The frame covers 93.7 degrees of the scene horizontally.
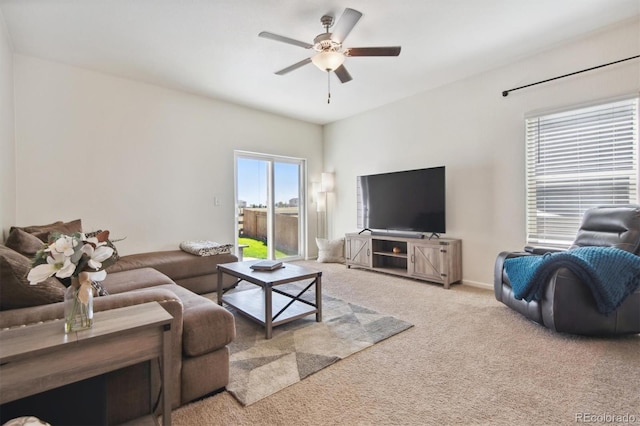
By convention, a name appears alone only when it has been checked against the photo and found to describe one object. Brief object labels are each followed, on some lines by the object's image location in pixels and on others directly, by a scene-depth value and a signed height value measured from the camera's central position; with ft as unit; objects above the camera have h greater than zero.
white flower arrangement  3.70 -0.61
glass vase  3.81 -1.22
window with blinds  9.44 +1.37
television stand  12.56 -2.27
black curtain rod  9.18 +4.48
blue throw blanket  7.11 -1.62
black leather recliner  7.29 -2.35
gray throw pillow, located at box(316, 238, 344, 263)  17.92 -2.55
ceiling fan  7.90 +4.37
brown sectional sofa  4.39 -2.26
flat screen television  13.29 +0.33
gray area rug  5.88 -3.33
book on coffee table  9.14 -1.76
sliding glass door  16.76 +0.19
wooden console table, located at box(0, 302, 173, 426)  3.21 -1.66
